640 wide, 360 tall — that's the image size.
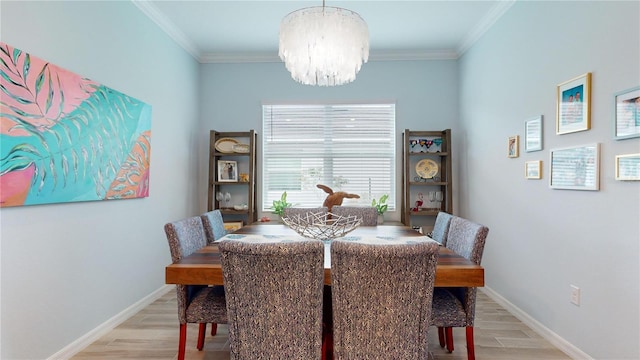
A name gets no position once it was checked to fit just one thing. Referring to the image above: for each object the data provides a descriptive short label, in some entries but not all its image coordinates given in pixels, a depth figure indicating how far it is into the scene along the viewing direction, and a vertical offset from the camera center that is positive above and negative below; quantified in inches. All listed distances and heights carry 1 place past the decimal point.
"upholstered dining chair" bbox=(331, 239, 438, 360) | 51.4 -19.2
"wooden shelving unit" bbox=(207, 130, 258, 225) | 156.5 -1.3
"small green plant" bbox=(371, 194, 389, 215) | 154.4 -11.4
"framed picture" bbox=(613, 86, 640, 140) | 67.5 +14.2
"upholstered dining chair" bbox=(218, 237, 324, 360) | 52.6 -19.5
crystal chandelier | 81.3 +34.6
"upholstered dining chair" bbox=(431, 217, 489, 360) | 71.2 -26.8
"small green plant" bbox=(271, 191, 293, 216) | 156.6 -12.2
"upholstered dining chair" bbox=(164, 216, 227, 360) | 73.3 -27.5
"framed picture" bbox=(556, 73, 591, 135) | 80.4 +19.5
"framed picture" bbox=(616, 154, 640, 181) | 67.4 +3.0
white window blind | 164.7 +13.9
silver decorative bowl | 83.2 -13.0
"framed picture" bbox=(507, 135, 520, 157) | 111.8 +12.0
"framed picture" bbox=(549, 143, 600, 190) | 77.7 +3.4
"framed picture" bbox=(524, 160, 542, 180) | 98.9 +3.5
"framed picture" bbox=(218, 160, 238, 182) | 159.8 +4.0
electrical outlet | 83.7 -29.2
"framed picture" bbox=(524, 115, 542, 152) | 99.2 +14.5
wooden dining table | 61.9 -17.5
